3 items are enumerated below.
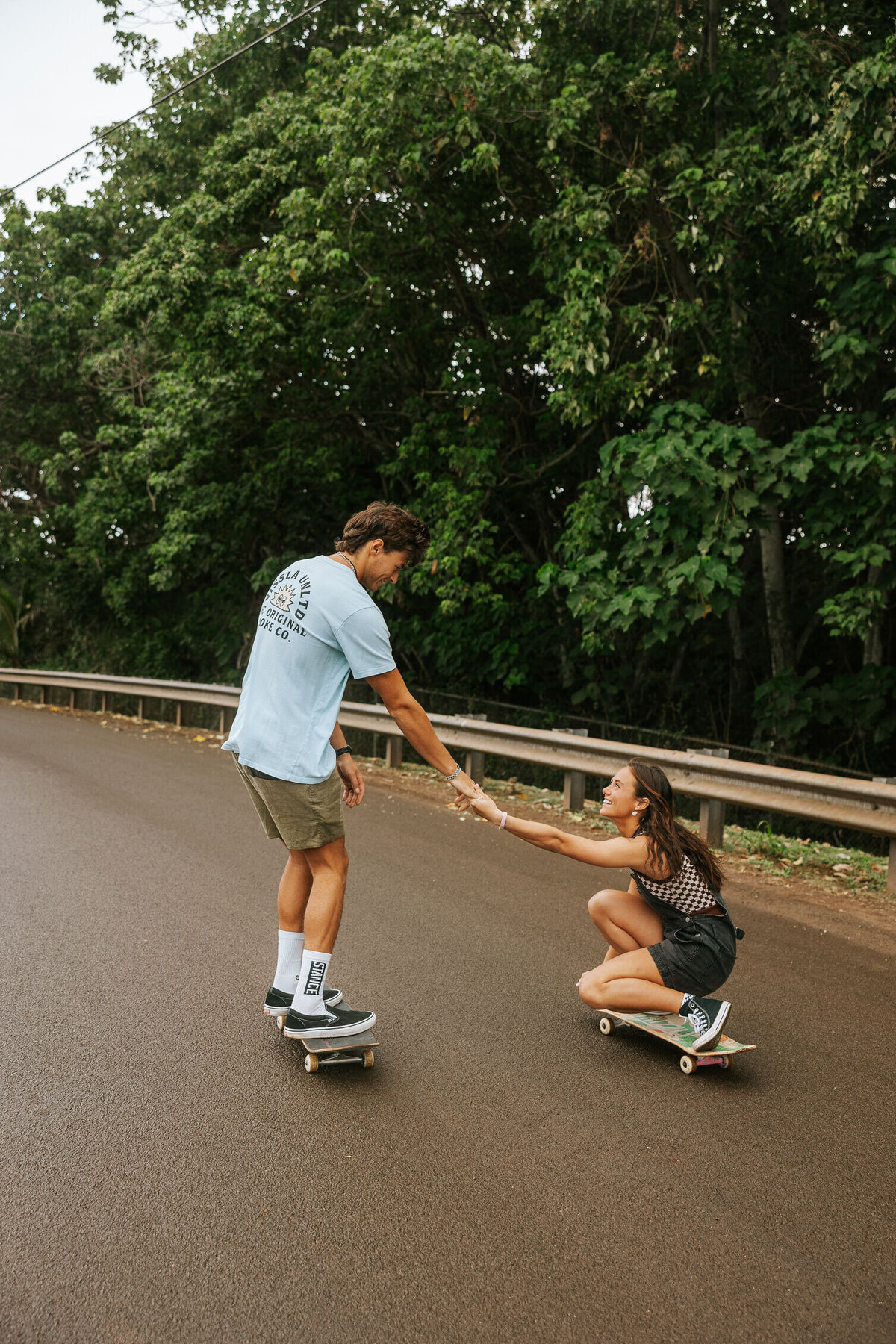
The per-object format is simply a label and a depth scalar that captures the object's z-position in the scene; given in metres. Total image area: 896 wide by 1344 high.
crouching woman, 4.39
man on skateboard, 4.10
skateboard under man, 4.02
